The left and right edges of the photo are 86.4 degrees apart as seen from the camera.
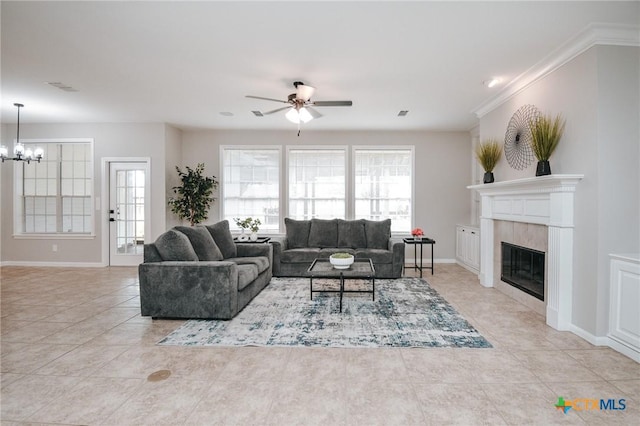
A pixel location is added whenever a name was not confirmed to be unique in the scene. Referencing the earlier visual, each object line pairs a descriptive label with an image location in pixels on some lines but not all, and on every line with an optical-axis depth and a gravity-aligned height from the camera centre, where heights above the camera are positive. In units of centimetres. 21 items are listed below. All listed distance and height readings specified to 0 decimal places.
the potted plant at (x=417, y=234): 599 -39
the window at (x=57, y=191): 679 +35
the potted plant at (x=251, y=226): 620 -30
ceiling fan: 414 +133
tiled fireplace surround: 330 -17
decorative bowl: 409 -60
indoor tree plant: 658 +25
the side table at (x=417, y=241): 583 -51
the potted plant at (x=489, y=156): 488 +81
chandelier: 541 +90
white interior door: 663 -9
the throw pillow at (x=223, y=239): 485 -42
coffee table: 392 -72
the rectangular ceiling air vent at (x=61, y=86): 443 +164
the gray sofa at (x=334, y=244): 557 -60
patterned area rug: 304 -115
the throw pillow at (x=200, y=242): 421 -41
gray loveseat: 352 -78
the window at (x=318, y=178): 715 +69
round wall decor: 403 +94
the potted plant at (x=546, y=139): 347 +76
